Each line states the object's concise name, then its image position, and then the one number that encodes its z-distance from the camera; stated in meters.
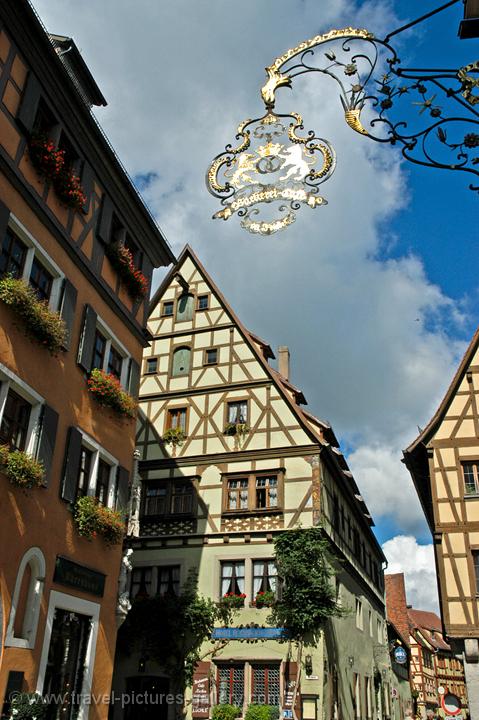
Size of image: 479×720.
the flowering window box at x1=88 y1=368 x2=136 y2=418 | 14.80
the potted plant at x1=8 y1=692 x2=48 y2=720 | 10.73
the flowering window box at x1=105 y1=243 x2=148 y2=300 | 16.30
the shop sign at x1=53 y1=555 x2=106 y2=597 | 12.84
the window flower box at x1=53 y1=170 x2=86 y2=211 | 13.81
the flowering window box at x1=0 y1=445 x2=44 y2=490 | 11.12
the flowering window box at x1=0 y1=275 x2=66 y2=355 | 11.66
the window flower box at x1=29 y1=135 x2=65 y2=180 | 12.99
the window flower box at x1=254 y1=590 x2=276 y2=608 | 21.73
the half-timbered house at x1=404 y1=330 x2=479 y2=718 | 18.91
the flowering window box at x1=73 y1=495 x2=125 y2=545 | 13.59
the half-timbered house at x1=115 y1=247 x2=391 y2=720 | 21.44
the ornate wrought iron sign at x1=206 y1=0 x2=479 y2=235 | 6.22
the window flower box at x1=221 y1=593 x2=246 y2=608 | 22.16
